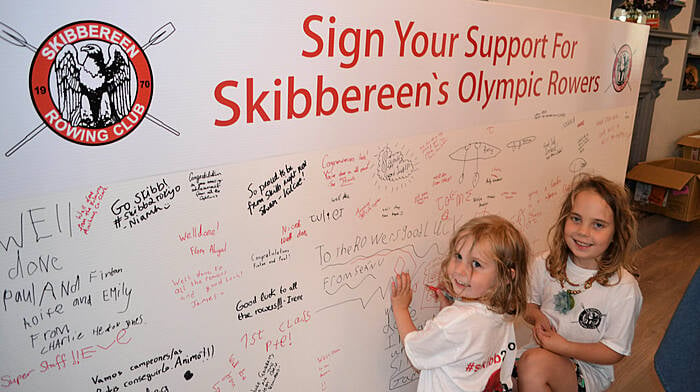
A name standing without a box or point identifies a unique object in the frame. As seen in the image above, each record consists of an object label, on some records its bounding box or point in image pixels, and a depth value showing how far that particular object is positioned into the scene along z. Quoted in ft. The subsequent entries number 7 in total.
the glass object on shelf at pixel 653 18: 11.06
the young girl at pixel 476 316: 4.91
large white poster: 3.27
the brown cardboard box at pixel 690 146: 15.52
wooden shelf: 12.51
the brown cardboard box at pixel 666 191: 13.32
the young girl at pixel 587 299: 5.94
